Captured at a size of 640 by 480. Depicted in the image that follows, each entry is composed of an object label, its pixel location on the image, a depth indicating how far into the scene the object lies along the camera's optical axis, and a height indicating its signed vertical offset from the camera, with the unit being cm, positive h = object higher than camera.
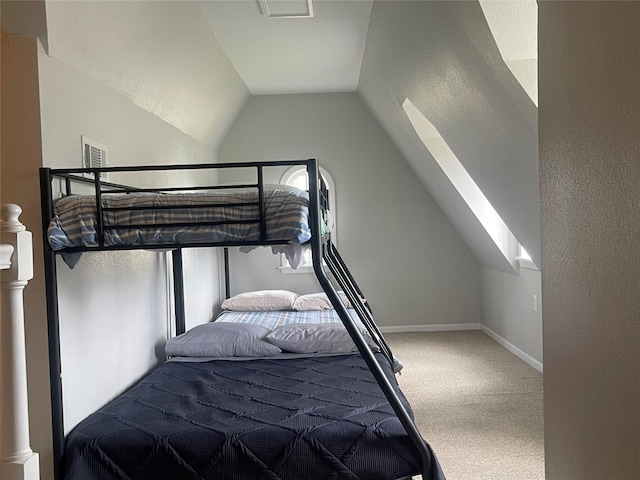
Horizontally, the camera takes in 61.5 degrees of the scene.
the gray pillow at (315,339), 317 -65
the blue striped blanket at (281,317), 403 -69
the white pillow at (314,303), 462 -64
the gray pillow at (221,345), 318 -67
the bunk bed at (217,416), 192 -73
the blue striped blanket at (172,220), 199 +5
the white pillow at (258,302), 472 -63
